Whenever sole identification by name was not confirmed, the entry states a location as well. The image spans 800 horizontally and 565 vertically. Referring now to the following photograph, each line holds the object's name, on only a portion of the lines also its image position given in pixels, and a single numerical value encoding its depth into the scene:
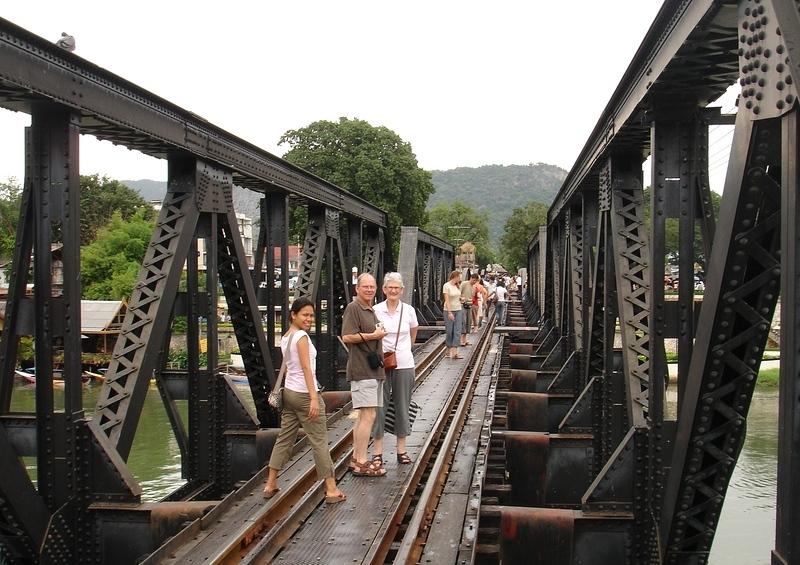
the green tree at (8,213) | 47.54
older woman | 7.56
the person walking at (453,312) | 15.69
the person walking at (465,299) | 18.02
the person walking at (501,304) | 26.16
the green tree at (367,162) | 45.94
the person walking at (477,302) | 22.67
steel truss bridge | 3.98
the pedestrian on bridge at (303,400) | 6.53
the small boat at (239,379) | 35.08
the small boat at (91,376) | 34.67
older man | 7.08
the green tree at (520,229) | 78.44
